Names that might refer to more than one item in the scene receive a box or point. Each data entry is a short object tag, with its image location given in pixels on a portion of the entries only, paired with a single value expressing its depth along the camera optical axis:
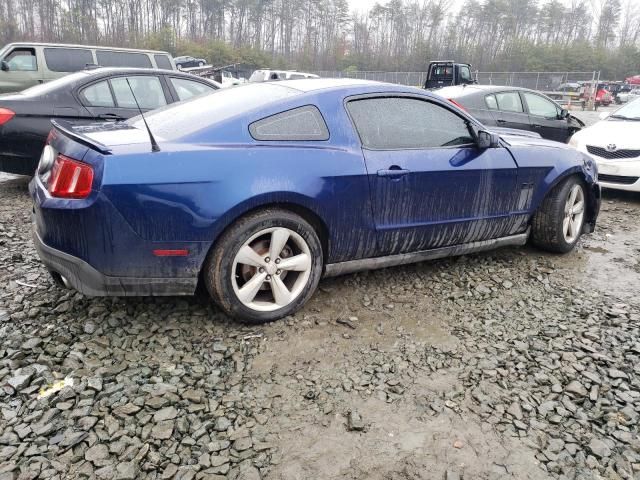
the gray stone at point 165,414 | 2.23
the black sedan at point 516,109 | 8.15
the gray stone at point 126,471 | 1.93
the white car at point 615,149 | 6.55
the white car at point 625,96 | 33.09
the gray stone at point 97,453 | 2.00
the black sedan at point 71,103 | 5.18
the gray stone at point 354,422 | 2.24
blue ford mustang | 2.60
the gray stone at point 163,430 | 2.13
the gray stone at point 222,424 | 2.19
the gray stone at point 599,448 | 2.13
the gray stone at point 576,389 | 2.52
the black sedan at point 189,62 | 29.07
